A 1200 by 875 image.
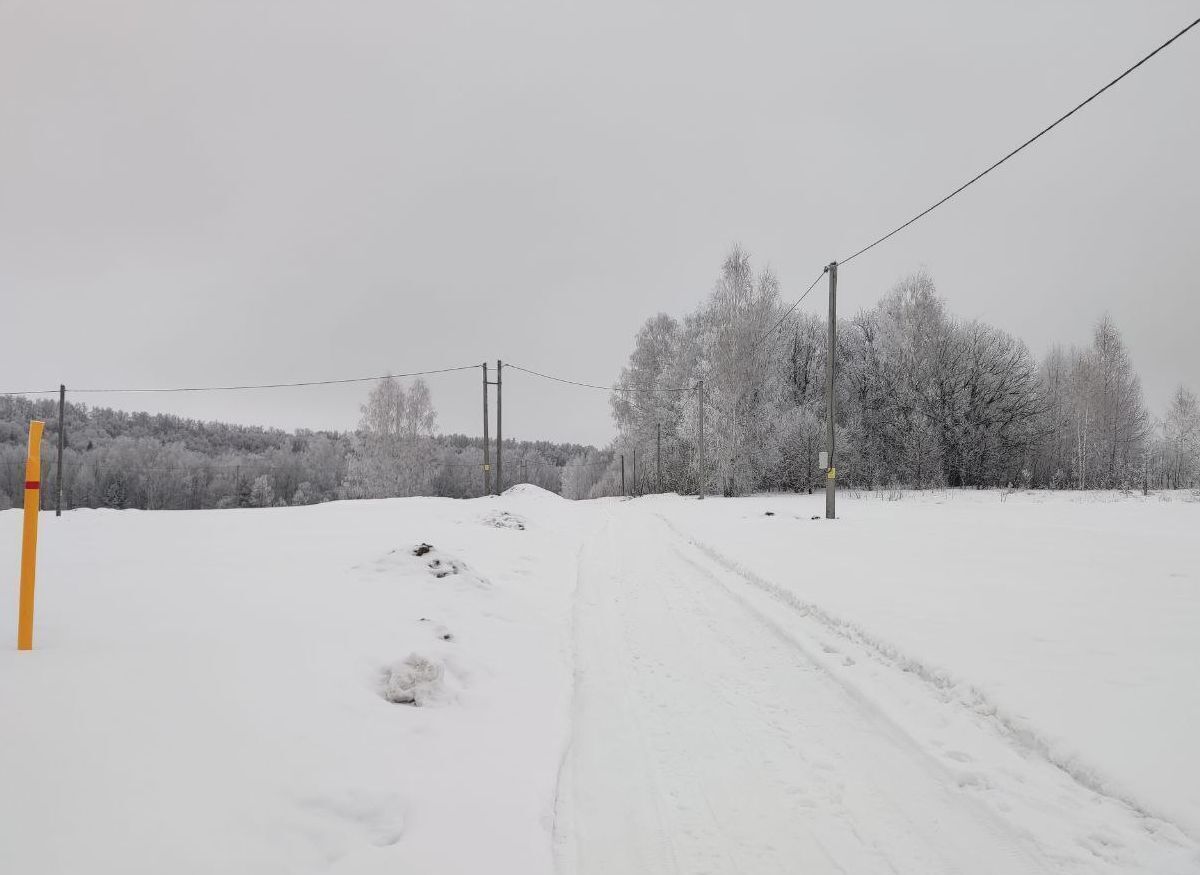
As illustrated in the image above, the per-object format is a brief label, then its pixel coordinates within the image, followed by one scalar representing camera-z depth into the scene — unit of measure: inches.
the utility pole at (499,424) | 1029.8
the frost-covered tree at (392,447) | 1755.7
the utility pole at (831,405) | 627.2
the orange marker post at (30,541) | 126.8
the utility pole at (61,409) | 926.1
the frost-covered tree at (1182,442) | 1268.5
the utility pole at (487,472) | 1003.9
